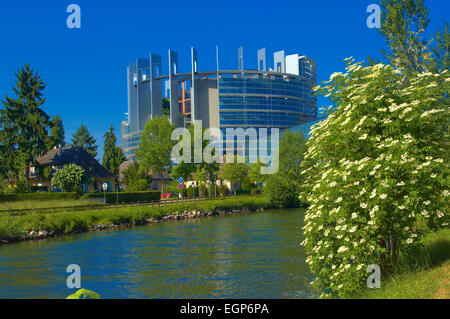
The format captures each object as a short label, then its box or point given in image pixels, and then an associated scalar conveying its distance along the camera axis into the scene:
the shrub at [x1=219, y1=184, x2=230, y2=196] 84.86
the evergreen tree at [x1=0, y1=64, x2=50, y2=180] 62.56
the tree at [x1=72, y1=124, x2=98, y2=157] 119.31
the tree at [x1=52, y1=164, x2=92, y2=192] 58.59
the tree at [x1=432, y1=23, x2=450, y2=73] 21.41
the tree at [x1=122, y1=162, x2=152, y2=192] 72.00
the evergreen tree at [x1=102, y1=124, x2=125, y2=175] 94.50
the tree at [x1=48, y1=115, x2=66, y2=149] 117.76
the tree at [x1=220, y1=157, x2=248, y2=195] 85.25
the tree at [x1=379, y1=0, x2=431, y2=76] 21.38
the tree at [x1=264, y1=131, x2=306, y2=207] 67.00
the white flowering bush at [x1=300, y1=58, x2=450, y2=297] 10.08
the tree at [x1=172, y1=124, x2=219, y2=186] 79.62
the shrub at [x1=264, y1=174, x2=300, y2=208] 66.88
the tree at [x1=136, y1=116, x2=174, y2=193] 82.50
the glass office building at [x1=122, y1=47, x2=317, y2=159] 161.75
